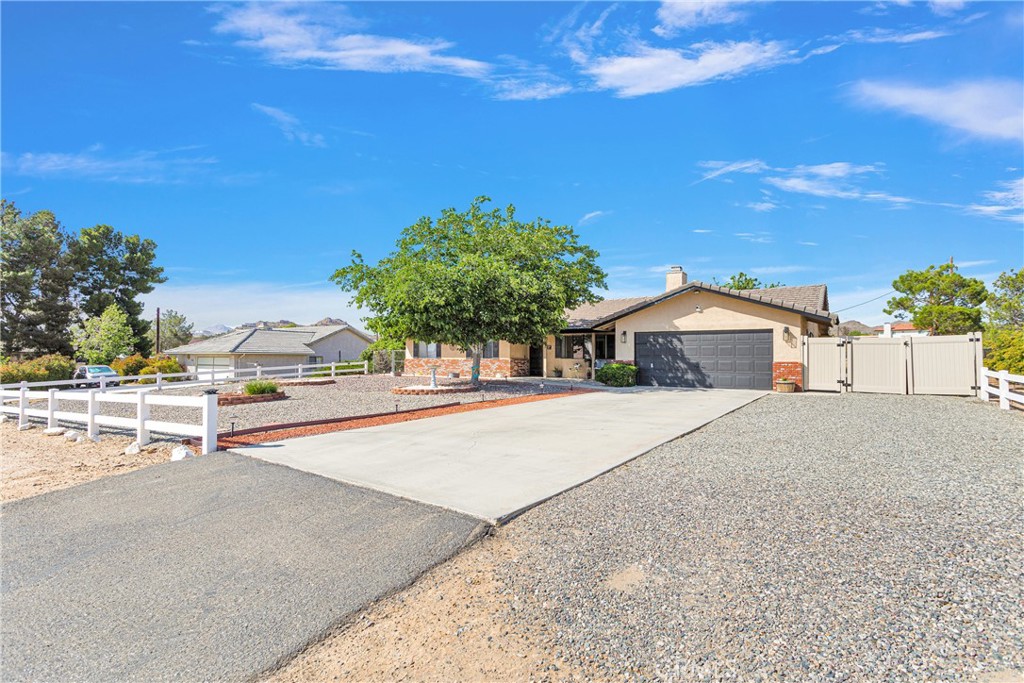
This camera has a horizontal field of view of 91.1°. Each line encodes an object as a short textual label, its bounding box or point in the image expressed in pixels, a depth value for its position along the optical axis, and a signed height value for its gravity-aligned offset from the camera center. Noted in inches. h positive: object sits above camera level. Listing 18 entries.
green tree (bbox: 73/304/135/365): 1341.0 +42.9
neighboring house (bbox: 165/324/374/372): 1485.0 +14.9
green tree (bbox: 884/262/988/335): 1152.2 +119.1
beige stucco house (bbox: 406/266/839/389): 698.8 +25.0
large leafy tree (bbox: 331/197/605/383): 654.5 +97.6
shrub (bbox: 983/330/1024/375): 539.6 -6.3
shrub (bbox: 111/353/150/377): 1217.1 -28.2
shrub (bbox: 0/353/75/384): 851.4 -28.6
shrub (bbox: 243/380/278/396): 617.9 -43.6
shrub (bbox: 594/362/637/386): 777.6 -37.9
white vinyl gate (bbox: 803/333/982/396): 591.8 -19.5
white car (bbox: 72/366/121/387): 888.4 -37.1
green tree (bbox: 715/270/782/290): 1622.8 +221.2
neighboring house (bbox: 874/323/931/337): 1498.2 +74.2
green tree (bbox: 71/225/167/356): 1537.9 +263.1
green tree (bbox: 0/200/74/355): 1323.8 +182.6
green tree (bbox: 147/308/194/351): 2223.2 +102.1
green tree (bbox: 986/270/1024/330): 1092.5 +104.1
